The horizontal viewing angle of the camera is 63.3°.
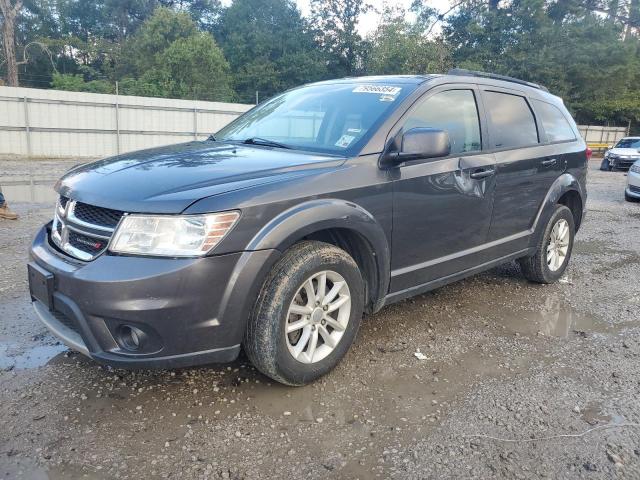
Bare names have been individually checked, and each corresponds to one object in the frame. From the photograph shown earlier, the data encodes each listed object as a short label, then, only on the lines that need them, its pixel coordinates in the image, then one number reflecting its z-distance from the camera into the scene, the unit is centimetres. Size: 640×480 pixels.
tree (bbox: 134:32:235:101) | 2992
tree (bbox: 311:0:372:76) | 4344
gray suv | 238
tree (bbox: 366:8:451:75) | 3195
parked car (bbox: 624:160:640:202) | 1102
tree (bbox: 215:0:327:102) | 3850
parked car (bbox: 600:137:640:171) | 1925
